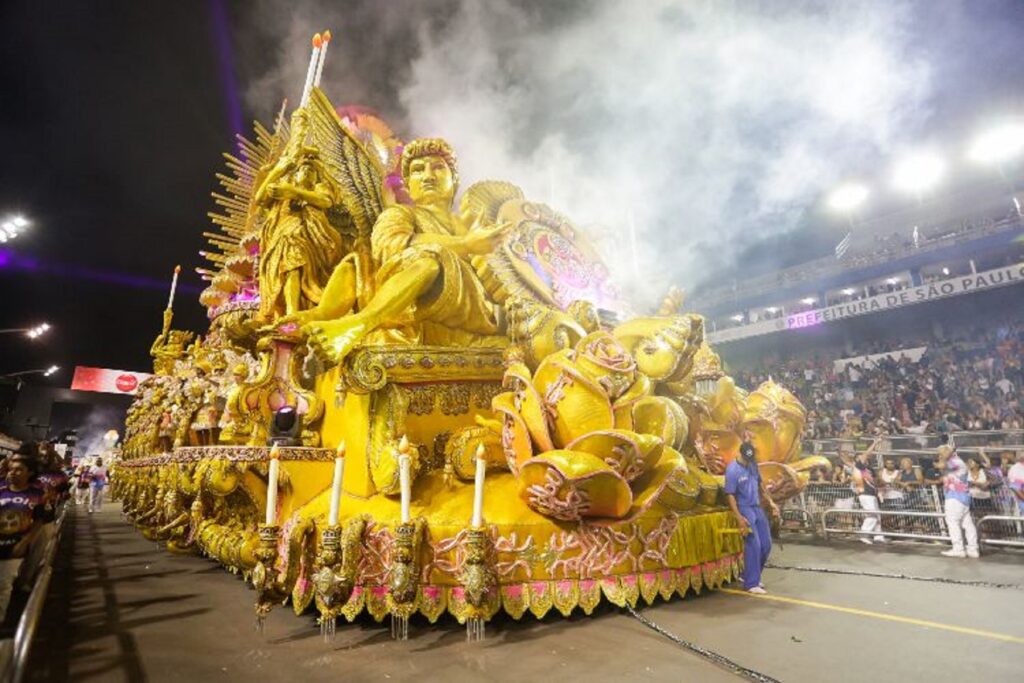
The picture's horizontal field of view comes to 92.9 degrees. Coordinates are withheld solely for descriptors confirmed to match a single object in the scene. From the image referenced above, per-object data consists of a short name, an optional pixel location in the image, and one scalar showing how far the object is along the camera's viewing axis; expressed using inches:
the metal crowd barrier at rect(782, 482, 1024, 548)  255.7
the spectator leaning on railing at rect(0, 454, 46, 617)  162.1
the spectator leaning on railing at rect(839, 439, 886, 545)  281.1
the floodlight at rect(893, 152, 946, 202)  1012.5
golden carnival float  115.6
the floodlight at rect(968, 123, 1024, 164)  800.1
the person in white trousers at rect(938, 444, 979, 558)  231.5
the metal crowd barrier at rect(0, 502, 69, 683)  49.0
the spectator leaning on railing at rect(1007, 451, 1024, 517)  263.3
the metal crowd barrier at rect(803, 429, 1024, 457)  346.0
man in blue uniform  151.9
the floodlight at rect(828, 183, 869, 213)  1117.7
